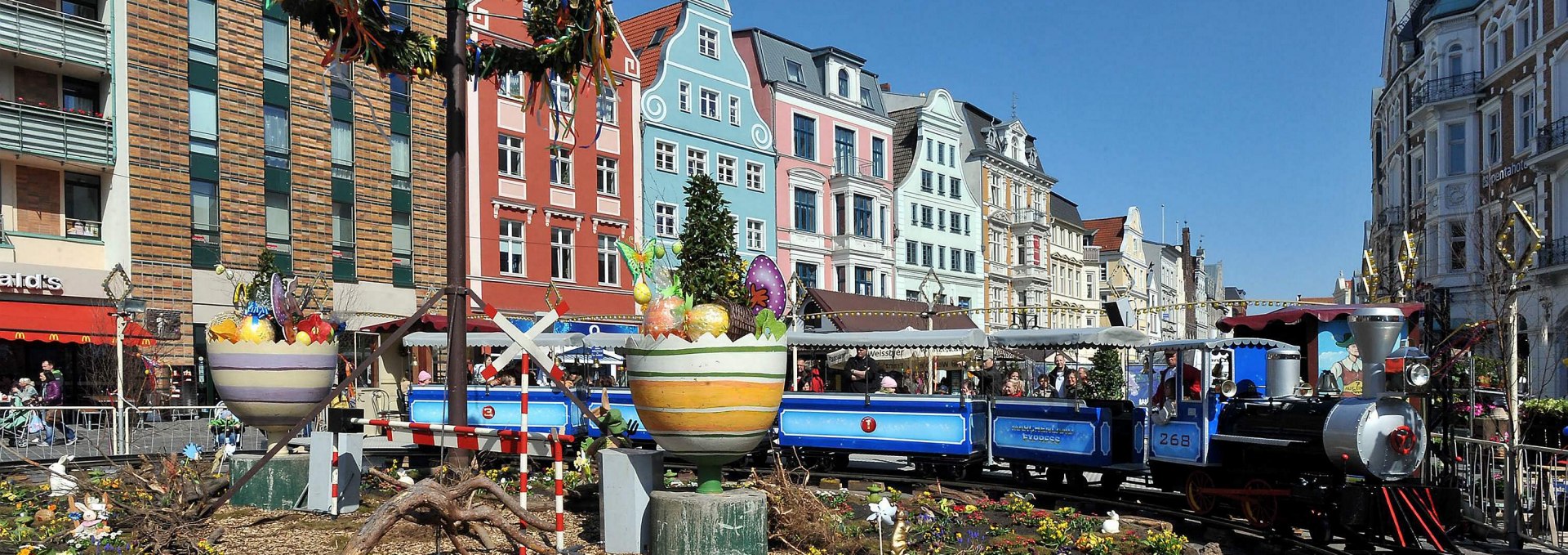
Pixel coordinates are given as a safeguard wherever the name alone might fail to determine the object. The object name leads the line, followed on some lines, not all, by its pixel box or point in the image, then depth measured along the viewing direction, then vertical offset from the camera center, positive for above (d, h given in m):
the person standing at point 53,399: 19.25 -2.10
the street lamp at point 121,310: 18.83 -0.52
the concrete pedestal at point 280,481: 11.62 -1.89
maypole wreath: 11.49 +2.34
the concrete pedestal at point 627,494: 9.23 -1.64
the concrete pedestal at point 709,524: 8.63 -1.75
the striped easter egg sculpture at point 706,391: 8.63 -0.80
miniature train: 11.36 -2.02
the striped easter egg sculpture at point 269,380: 11.42 -0.92
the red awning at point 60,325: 24.53 -0.82
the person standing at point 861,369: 20.44 -1.61
